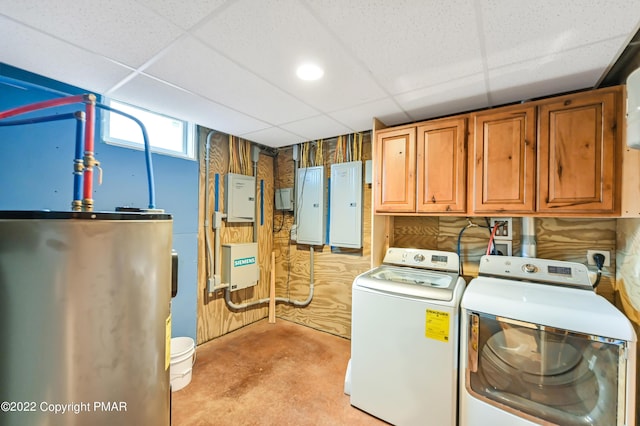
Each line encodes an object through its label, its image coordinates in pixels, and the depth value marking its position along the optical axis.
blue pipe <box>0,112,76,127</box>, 1.02
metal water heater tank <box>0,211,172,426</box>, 0.74
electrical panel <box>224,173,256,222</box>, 2.87
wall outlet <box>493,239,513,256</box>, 2.03
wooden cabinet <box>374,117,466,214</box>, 1.94
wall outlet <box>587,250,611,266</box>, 1.75
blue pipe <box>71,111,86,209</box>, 1.00
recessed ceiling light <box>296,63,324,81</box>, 1.50
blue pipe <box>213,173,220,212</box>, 2.80
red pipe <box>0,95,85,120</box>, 0.97
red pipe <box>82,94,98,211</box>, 0.99
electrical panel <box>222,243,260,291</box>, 2.81
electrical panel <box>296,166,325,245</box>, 3.02
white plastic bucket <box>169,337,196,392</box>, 2.00
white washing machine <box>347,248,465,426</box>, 1.58
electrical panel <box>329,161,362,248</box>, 2.74
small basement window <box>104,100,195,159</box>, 2.10
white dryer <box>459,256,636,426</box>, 1.22
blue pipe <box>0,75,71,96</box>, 1.25
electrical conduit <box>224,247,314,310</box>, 2.92
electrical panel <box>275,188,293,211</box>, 3.27
